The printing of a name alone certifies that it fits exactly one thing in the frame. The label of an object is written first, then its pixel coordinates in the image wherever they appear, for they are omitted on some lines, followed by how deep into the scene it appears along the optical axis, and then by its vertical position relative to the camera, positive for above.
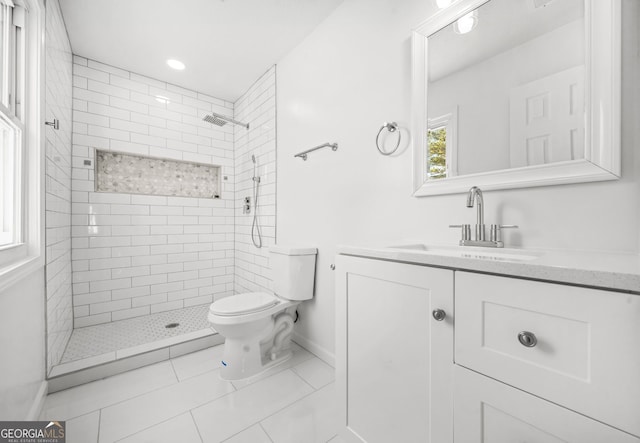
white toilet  1.67 -0.62
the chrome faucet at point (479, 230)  1.05 -0.04
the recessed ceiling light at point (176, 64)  2.43 +1.47
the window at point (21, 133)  1.20 +0.42
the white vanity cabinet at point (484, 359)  0.52 -0.35
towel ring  1.43 +0.51
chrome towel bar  1.81 +0.51
